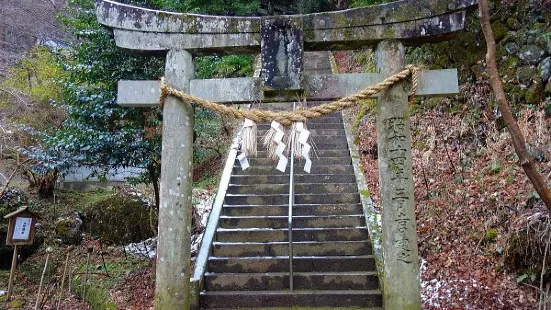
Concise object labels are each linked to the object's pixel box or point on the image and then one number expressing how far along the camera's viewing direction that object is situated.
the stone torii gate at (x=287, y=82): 4.31
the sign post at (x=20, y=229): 6.75
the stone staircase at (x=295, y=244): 5.38
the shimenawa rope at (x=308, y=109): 4.04
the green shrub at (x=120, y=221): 9.16
